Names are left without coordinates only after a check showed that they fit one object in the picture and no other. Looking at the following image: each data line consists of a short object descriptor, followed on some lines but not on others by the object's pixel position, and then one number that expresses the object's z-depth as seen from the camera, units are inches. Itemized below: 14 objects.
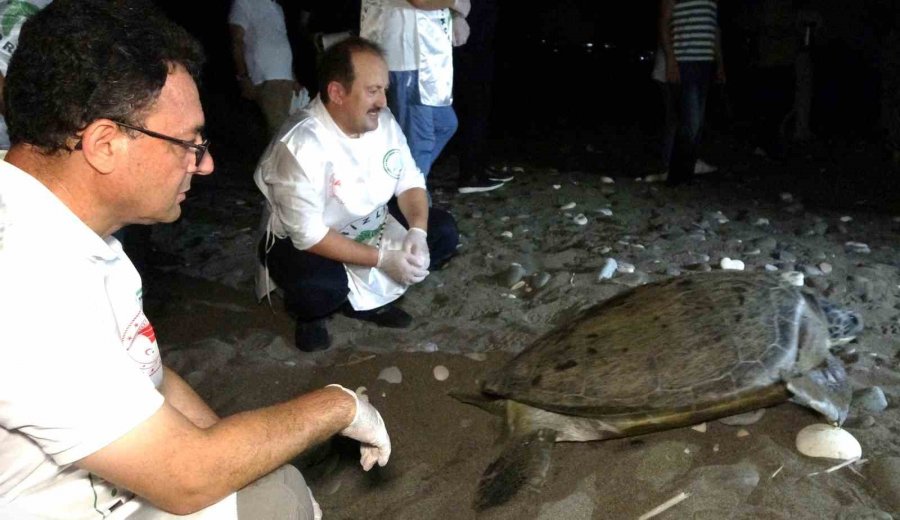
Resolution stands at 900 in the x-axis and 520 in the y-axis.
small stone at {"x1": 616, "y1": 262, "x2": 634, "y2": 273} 124.6
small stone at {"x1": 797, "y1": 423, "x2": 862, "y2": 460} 71.3
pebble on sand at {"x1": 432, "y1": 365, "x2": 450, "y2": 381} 96.7
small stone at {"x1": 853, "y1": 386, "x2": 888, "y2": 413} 79.3
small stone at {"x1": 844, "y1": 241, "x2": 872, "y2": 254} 134.4
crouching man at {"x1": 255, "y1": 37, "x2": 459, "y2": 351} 97.6
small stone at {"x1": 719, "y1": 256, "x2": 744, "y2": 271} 122.6
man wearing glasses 41.2
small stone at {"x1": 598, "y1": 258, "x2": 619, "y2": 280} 121.0
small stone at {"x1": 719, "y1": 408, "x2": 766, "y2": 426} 79.5
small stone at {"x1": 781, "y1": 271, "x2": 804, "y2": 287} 112.2
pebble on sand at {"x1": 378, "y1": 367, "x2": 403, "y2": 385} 97.0
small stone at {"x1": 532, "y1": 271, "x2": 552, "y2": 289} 121.5
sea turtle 74.9
